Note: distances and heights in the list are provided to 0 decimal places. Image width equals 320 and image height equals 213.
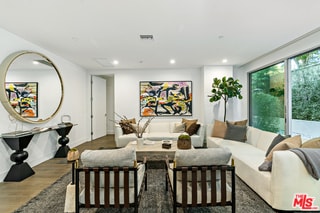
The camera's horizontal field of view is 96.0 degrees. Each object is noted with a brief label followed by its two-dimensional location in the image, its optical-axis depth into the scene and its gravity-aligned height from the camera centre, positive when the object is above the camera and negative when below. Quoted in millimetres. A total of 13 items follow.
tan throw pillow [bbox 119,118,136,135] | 4022 -602
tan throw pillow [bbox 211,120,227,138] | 3507 -580
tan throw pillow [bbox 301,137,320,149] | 1705 -457
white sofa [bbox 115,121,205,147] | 3880 -827
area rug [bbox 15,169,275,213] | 1734 -1253
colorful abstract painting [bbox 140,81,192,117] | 5044 +233
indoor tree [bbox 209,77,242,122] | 4294 +497
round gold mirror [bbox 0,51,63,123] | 2560 +390
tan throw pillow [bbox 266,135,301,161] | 1797 -488
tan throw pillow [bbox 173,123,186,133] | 4268 -664
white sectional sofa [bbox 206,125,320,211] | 1591 -885
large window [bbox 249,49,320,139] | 2802 +232
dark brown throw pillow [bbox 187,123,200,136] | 4064 -660
